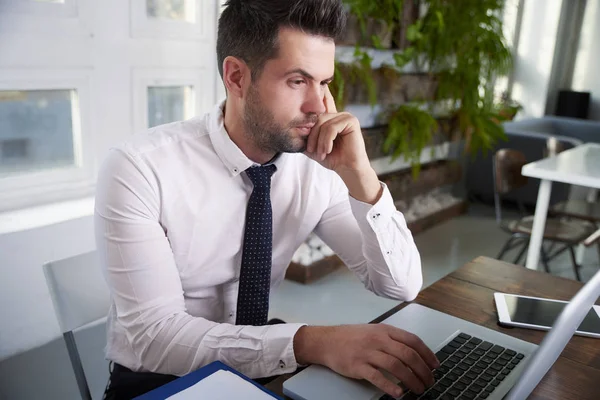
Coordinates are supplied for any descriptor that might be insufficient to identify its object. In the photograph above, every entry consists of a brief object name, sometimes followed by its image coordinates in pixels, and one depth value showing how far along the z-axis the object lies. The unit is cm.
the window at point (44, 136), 177
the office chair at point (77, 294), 115
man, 102
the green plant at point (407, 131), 350
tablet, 105
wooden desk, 86
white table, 248
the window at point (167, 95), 209
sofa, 438
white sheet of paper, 73
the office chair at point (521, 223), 270
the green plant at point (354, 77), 297
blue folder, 72
